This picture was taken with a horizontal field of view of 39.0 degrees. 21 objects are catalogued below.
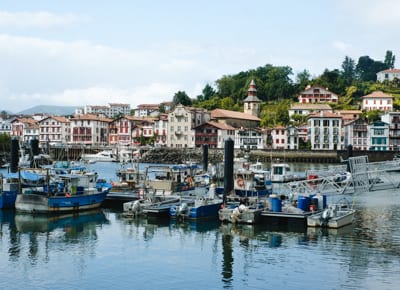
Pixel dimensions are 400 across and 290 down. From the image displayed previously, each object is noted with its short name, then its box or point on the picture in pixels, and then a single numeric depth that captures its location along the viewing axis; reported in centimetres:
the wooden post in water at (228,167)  3422
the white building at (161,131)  11059
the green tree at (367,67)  16912
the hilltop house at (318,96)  12562
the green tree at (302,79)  13750
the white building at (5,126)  14436
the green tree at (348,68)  17484
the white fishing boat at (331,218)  2994
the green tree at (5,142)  9186
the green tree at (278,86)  13525
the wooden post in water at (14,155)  4681
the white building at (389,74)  14962
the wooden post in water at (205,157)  5841
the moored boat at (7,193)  3609
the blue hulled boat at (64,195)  3428
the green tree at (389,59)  17162
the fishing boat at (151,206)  3319
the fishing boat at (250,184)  3941
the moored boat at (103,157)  10069
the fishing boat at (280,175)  5422
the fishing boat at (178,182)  4116
